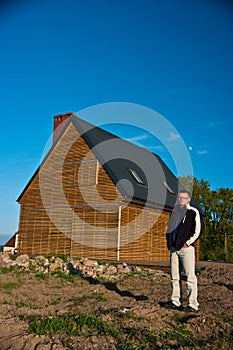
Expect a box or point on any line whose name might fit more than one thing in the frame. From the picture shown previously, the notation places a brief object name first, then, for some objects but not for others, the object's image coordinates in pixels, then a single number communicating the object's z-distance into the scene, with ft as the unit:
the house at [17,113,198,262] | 55.72
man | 18.98
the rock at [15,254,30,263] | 43.01
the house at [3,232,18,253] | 79.40
